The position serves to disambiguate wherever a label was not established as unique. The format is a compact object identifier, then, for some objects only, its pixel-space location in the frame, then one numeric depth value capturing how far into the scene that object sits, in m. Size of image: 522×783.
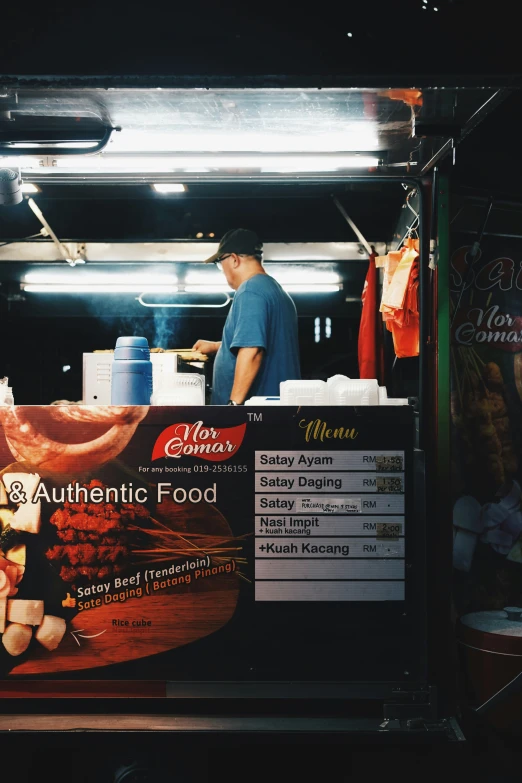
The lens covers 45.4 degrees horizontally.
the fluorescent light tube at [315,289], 5.71
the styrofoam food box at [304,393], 2.49
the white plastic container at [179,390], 2.50
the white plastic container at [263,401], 2.53
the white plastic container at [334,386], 2.50
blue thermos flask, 2.44
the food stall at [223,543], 2.36
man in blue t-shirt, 3.41
